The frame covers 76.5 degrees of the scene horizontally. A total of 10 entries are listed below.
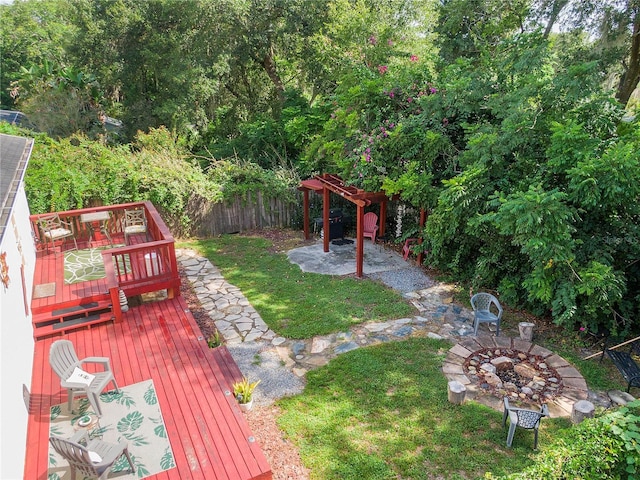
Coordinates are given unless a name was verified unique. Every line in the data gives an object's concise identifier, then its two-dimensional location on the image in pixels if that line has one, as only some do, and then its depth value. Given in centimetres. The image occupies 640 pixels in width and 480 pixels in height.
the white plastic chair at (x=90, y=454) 386
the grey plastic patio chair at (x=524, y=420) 484
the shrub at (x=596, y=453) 380
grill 1252
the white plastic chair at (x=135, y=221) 946
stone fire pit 583
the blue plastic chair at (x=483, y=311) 732
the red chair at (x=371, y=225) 1236
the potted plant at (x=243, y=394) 548
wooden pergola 977
